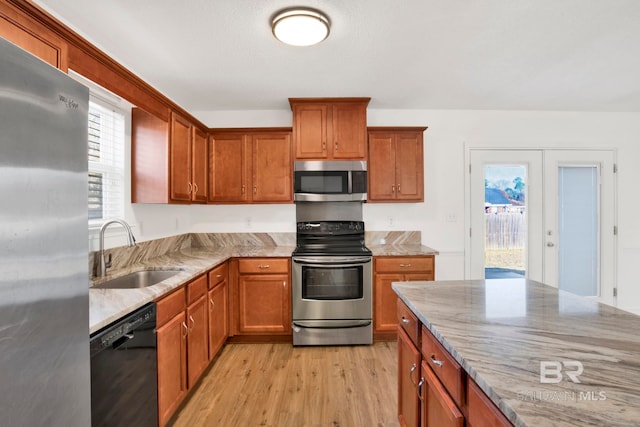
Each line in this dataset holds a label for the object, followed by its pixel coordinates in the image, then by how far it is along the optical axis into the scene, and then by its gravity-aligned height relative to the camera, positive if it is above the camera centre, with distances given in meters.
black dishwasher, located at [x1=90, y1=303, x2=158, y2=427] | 1.21 -0.71
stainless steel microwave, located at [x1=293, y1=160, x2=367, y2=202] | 3.16 +0.35
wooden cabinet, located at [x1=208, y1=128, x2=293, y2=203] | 3.31 +0.53
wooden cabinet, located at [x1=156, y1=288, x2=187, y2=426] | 1.71 -0.85
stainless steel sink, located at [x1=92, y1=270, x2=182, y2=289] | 2.05 -0.47
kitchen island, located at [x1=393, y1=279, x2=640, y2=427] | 0.65 -0.40
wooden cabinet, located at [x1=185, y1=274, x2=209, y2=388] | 2.07 -0.85
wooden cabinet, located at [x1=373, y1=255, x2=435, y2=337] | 2.96 -0.59
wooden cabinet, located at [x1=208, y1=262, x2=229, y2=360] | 2.48 -0.83
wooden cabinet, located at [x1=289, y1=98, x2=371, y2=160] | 3.17 +0.89
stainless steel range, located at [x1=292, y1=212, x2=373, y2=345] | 2.89 -0.81
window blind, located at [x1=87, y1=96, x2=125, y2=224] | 2.20 +0.41
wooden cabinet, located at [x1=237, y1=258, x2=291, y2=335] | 2.95 -0.82
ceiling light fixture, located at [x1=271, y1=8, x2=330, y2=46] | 1.78 +1.16
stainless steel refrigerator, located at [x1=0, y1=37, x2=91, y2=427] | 0.67 -0.08
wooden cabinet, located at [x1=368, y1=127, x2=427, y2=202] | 3.30 +0.56
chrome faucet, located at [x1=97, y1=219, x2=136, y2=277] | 1.98 -0.29
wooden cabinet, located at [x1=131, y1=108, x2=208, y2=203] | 2.47 +0.46
